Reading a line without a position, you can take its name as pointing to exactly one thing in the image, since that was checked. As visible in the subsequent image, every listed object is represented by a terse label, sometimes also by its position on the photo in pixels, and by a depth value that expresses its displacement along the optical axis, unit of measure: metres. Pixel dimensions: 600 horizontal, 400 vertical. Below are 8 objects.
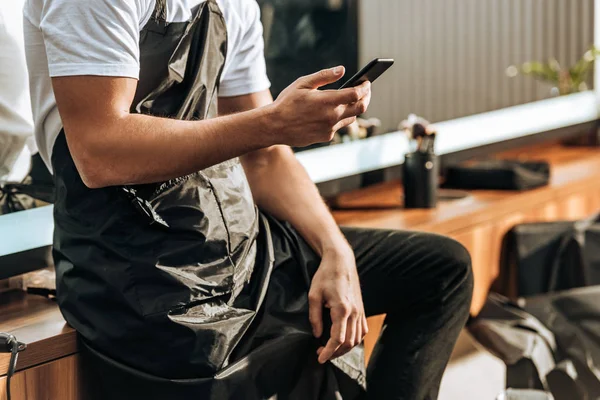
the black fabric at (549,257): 3.31
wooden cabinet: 2.20
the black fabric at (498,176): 3.46
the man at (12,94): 2.43
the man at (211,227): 2.06
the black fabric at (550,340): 2.98
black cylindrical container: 3.23
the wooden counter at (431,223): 2.23
